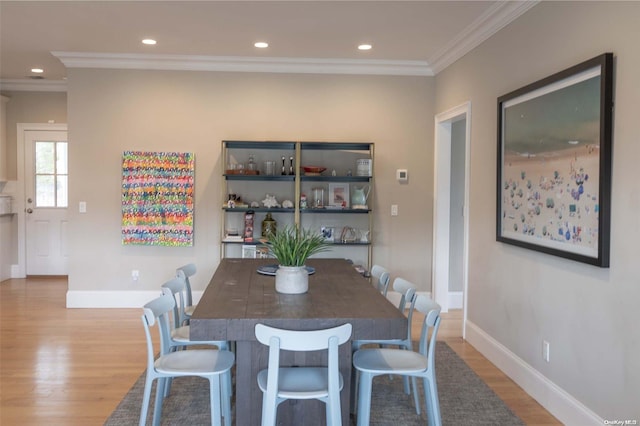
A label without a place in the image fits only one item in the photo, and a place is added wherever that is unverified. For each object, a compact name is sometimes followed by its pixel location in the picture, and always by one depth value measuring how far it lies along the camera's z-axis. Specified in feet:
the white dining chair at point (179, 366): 8.04
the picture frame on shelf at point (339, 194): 18.20
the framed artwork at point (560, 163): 8.48
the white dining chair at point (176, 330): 9.55
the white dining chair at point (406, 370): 8.27
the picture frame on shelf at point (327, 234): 18.06
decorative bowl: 17.58
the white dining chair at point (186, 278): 11.75
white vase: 9.12
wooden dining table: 7.41
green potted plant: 9.13
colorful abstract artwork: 17.92
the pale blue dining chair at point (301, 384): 6.89
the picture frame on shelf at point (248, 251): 17.92
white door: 23.65
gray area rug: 9.61
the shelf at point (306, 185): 17.78
